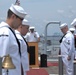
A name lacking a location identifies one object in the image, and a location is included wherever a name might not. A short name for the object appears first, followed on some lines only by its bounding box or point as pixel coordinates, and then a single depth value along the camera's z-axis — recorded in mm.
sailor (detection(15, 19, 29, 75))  5665
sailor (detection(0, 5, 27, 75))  5061
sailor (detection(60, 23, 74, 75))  10735
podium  17295
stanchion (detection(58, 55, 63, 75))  10744
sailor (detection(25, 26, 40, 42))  17786
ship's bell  4516
